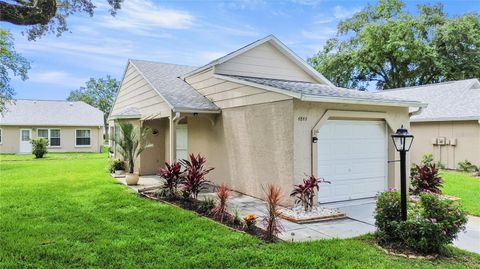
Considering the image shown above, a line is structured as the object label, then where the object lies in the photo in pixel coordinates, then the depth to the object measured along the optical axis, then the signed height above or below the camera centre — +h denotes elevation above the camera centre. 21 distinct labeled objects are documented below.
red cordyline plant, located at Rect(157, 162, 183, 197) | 9.26 -1.11
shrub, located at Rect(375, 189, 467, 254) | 5.04 -1.32
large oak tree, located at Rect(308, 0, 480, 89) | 28.55 +7.61
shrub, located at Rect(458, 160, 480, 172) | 15.52 -1.37
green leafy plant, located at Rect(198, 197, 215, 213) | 7.58 -1.51
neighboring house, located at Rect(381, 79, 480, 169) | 15.79 +0.52
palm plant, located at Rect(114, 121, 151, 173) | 11.90 -0.19
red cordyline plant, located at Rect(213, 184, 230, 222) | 6.85 -1.43
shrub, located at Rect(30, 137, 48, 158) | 22.88 -0.68
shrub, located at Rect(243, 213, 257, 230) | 6.21 -1.51
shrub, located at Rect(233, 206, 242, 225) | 6.59 -1.58
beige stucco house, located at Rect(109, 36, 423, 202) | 8.17 +0.34
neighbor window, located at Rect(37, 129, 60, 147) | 28.23 +0.13
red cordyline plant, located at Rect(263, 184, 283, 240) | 5.72 -1.37
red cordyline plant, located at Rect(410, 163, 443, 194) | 9.14 -1.18
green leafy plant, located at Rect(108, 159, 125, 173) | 14.51 -1.23
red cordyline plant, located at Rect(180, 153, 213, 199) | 8.67 -1.09
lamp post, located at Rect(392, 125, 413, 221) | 5.45 -0.17
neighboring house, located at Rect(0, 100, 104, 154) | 27.47 +0.81
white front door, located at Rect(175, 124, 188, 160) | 13.54 -0.22
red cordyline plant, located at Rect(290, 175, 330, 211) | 7.45 -1.21
